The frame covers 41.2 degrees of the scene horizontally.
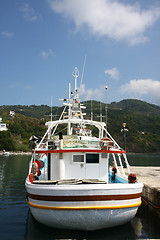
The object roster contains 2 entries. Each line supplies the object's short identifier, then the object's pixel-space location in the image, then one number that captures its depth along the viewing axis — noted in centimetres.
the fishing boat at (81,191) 808
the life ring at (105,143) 1045
